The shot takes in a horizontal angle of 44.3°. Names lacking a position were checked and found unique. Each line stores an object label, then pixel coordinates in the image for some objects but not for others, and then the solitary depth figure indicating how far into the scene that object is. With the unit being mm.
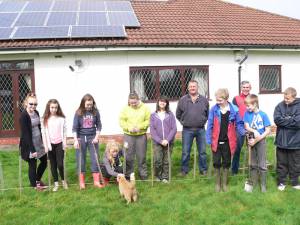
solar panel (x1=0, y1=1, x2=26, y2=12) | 13234
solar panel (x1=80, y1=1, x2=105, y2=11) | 13445
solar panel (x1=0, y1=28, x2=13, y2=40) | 10828
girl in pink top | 6496
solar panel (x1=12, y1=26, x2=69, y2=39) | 10852
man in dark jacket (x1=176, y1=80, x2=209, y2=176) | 7043
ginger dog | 5742
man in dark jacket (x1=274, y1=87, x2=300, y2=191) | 6078
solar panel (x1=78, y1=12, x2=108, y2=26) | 11938
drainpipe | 12189
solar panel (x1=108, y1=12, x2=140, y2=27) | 12172
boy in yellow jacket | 6820
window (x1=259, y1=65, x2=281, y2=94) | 12875
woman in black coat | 6367
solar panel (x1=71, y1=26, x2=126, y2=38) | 11043
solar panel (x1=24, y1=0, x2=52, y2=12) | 13266
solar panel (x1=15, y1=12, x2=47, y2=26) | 11742
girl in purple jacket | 6887
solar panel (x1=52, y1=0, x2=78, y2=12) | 13367
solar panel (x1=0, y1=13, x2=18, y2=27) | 11783
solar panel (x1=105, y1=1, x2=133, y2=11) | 13600
